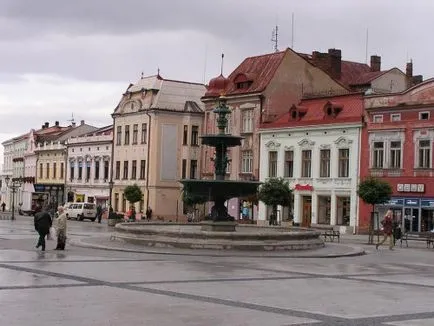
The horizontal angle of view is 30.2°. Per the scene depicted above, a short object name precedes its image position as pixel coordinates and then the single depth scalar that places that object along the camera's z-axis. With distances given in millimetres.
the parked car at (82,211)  71250
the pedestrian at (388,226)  35469
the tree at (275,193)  54656
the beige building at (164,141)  72500
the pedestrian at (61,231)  26219
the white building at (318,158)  56219
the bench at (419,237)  38966
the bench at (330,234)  40156
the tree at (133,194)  68250
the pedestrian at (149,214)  68875
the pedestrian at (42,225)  26062
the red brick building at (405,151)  51344
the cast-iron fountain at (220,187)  31406
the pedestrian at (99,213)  67812
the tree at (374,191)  46656
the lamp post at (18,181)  97844
